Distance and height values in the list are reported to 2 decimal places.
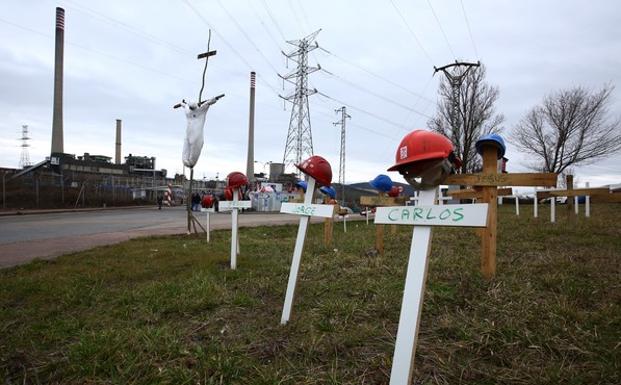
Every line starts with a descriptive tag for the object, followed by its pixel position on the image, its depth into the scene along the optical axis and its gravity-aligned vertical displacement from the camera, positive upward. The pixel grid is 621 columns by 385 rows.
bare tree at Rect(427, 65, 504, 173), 29.63 +6.43
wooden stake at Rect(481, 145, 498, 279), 3.99 -0.25
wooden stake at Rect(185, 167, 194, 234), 9.43 -0.19
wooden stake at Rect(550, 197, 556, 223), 10.14 -0.24
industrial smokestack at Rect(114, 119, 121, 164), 55.12 +6.68
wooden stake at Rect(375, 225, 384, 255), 6.14 -0.73
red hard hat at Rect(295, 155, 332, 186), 3.27 +0.23
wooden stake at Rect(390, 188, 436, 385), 1.86 -0.54
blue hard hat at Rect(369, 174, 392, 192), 6.65 +0.23
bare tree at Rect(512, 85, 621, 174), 28.75 +5.27
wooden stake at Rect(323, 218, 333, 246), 7.66 -0.75
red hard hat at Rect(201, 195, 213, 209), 9.00 -0.23
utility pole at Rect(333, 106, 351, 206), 40.31 +6.51
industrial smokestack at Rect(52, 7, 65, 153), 36.91 +10.47
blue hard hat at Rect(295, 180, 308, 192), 6.98 +0.19
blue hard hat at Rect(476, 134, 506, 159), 3.78 +0.57
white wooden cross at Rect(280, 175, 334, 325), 3.21 -0.24
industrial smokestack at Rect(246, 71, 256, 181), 47.83 +5.87
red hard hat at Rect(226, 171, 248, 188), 5.71 +0.20
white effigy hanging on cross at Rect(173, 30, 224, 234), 8.40 +1.43
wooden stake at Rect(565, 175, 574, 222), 9.71 -0.01
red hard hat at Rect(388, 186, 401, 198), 8.10 +0.11
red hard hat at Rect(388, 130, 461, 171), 1.94 +0.25
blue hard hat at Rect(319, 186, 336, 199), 8.18 +0.08
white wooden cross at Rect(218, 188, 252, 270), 5.40 -0.22
